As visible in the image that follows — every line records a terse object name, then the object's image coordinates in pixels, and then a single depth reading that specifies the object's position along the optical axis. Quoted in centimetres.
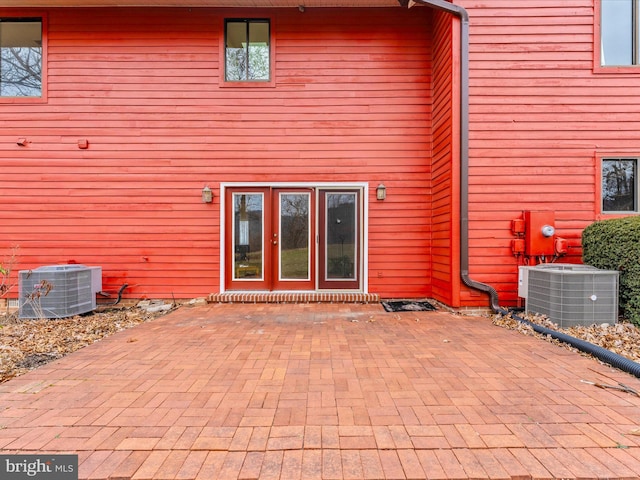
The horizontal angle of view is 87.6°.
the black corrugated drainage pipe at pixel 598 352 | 261
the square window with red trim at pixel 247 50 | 569
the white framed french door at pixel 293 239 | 571
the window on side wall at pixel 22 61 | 565
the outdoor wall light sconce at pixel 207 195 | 557
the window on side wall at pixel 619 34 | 476
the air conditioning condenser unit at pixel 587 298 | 379
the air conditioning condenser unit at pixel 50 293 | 452
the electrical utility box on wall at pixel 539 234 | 465
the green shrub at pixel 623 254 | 375
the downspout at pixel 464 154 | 465
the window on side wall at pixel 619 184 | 482
